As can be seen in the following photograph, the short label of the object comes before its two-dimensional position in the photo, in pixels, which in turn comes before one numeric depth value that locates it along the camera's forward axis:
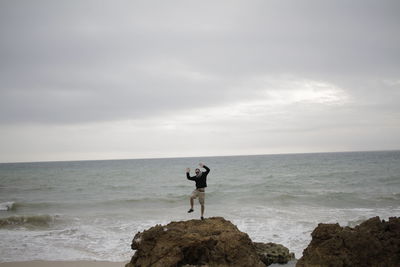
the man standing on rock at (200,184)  10.12
